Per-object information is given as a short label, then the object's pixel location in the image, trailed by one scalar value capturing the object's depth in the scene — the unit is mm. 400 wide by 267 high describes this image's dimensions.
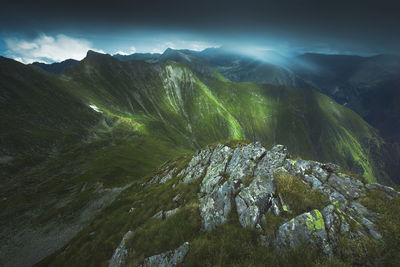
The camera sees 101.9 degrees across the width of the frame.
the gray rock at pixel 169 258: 9276
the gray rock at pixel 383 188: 12547
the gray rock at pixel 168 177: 34662
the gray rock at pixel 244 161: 18003
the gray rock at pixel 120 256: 12672
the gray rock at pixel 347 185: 12828
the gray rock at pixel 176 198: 19398
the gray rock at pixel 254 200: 10891
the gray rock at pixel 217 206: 11898
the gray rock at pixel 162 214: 16330
